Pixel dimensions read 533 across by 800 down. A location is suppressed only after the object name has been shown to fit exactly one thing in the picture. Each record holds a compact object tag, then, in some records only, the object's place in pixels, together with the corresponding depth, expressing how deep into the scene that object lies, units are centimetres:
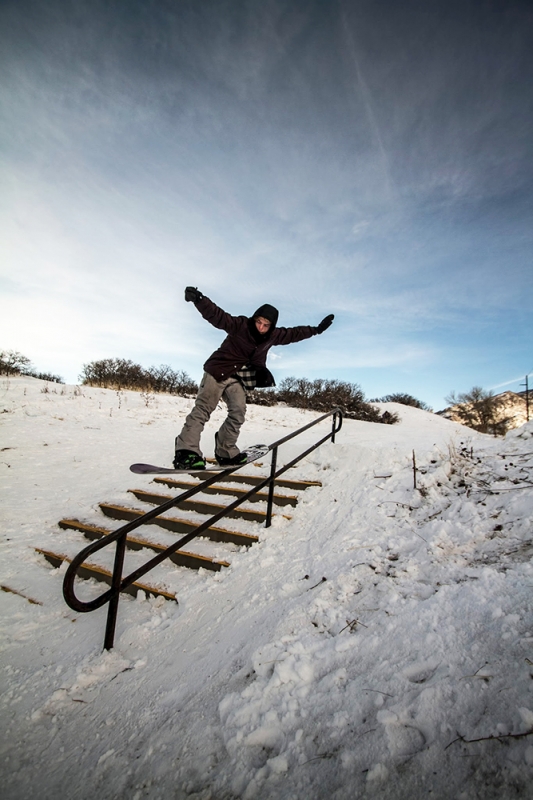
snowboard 317
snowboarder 368
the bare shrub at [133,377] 1652
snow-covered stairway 334
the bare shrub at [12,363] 1427
